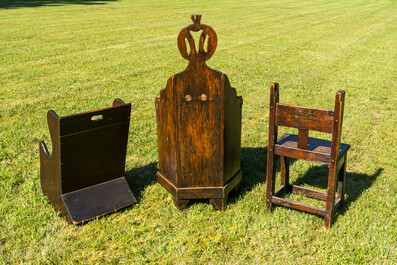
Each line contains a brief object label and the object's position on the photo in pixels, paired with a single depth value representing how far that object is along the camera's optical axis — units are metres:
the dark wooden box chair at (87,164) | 3.52
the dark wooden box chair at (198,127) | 3.46
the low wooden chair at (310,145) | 3.26
